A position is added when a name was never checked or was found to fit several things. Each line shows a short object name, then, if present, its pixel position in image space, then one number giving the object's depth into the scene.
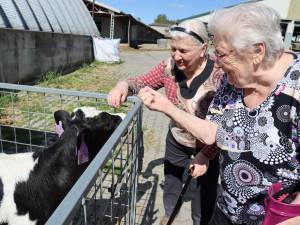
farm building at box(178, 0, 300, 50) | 32.09
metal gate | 0.84
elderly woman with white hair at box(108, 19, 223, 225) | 2.09
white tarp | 15.05
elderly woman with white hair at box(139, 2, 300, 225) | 1.26
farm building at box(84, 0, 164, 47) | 23.39
